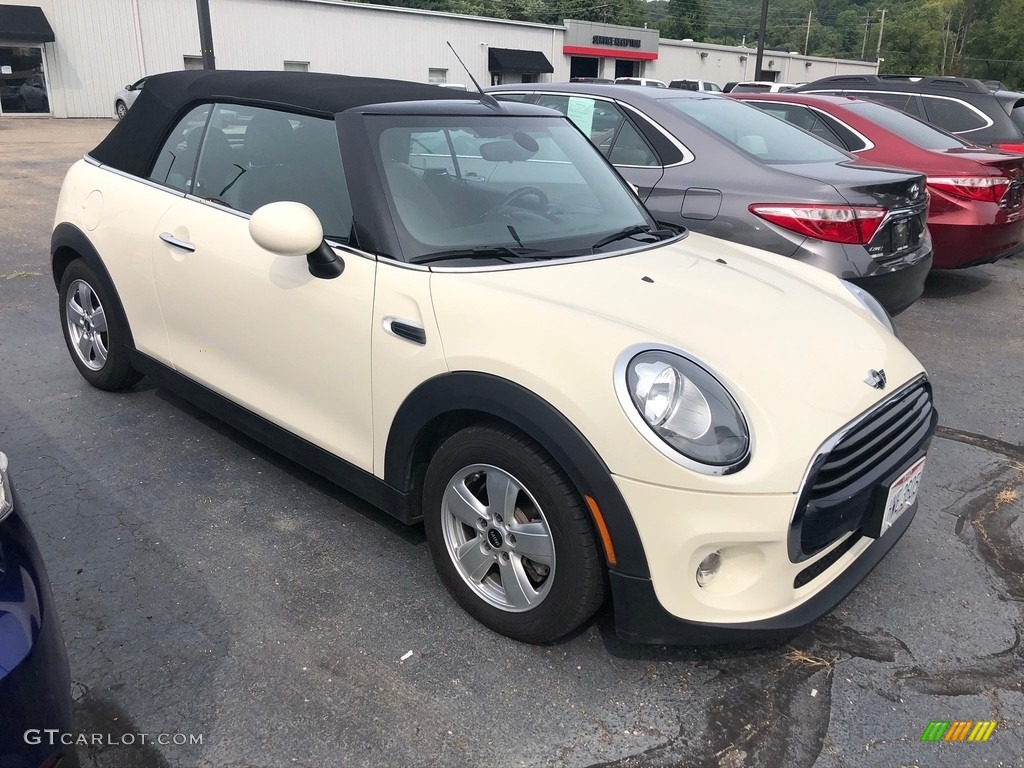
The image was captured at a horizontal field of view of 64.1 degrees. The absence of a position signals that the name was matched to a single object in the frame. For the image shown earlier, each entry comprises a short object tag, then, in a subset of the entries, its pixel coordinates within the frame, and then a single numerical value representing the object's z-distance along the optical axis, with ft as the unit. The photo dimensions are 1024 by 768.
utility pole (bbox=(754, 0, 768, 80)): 91.15
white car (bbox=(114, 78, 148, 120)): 78.12
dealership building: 90.53
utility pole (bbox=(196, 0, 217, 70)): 37.76
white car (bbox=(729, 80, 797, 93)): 68.40
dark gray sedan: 15.30
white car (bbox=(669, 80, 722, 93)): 98.67
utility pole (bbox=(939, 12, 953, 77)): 243.40
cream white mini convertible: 7.29
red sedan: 21.24
